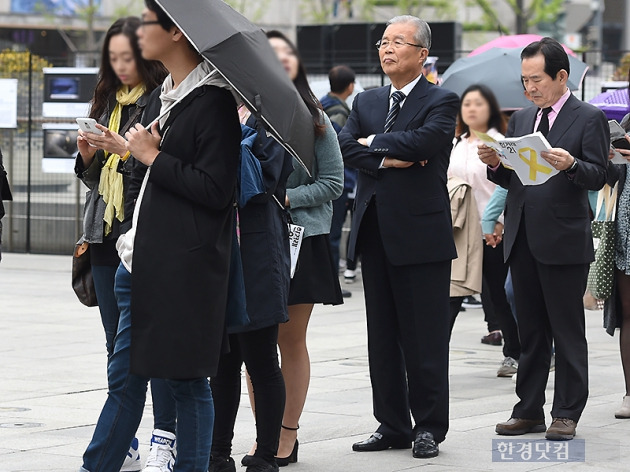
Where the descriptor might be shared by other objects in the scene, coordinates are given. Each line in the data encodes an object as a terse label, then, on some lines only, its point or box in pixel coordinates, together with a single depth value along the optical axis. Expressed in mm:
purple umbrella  15575
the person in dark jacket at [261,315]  10578
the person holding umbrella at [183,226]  8945
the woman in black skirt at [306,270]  11789
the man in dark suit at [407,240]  12172
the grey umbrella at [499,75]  23156
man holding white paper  12781
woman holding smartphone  11086
